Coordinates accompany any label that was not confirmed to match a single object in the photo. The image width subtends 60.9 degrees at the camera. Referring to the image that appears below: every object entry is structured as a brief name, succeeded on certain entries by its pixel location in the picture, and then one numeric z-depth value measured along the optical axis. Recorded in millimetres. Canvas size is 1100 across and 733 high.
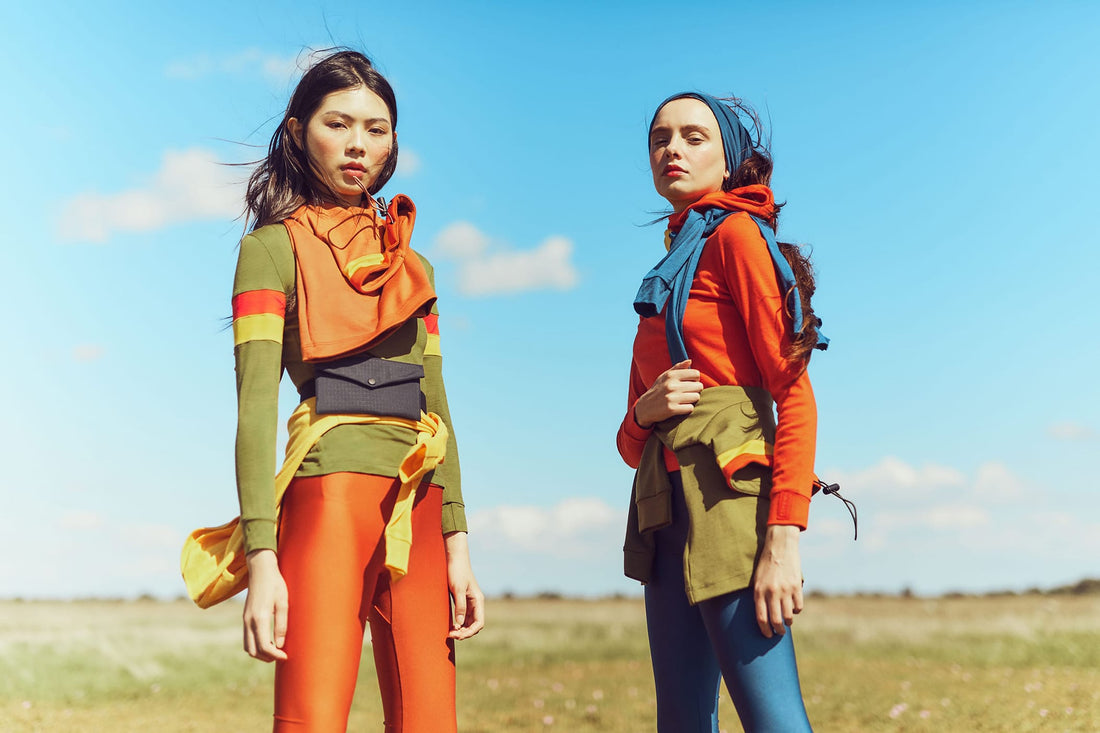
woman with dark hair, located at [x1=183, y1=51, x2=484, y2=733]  2559
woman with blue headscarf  2516
